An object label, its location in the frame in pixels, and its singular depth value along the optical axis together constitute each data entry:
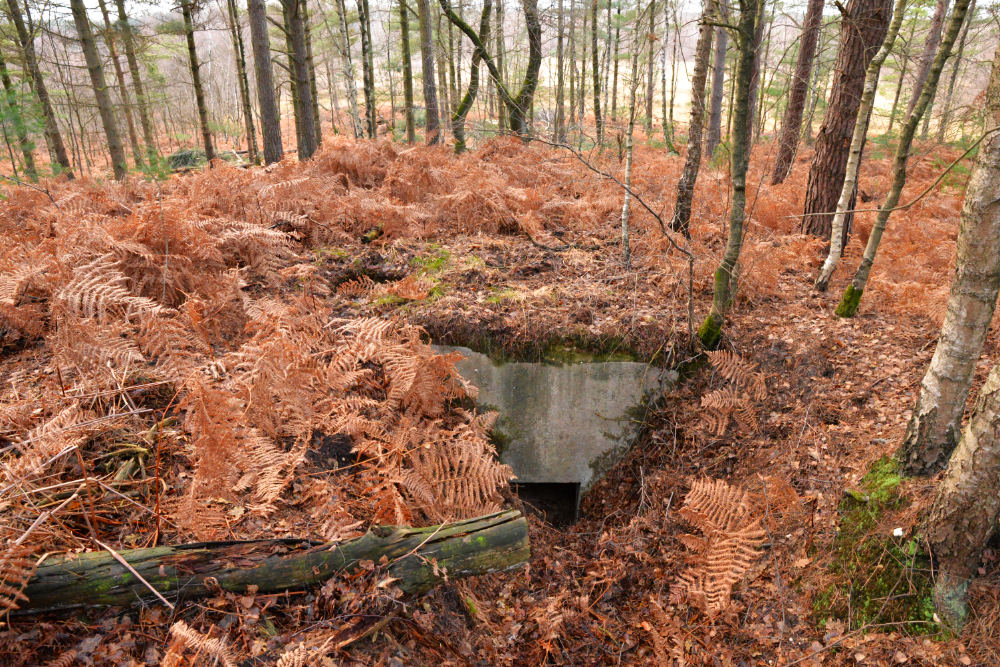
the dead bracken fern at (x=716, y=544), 3.26
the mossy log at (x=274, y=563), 2.20
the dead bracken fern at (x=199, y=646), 2.00
